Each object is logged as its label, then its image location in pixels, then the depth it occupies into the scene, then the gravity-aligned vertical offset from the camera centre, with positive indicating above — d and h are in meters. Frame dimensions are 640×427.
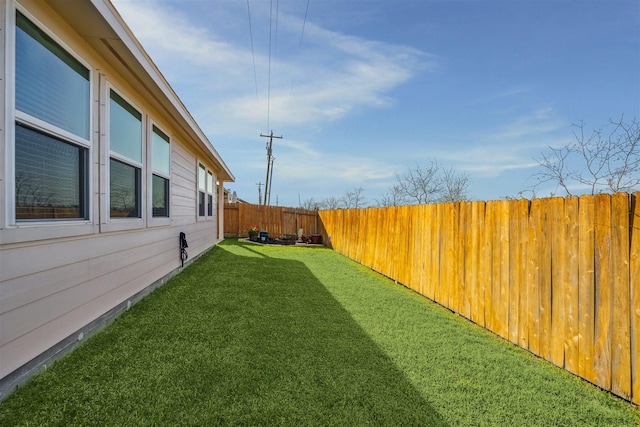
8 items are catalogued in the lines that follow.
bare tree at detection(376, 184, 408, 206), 11.26 +0.67
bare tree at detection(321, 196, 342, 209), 18.02 +0.71
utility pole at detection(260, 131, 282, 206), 22.81 +3.38
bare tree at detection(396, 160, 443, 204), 10.46 +1.11
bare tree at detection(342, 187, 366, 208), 15.84 +0.88
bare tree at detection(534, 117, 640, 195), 3.55 +0.73
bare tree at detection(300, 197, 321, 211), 21.36 +0.72
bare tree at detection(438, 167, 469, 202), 9.83 +1.01
